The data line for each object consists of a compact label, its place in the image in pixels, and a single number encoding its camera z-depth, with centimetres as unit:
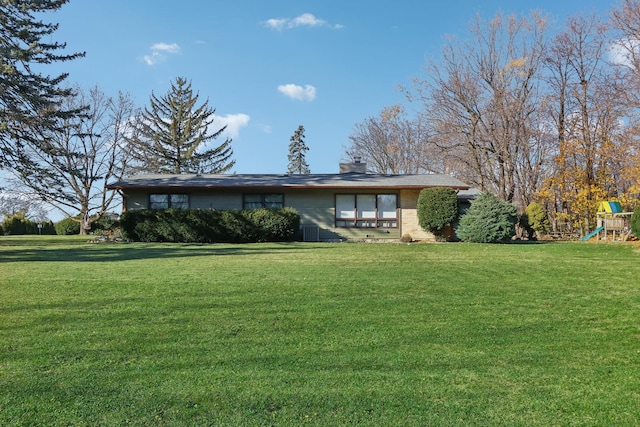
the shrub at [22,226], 3250
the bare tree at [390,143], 3738
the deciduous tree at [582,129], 2202
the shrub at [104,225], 2372
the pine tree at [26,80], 1717
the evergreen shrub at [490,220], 1703
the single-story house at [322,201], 2005
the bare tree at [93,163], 3003
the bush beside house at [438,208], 1859
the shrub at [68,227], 3222
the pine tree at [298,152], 6019
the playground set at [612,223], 1850
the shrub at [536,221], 2294
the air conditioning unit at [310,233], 1992
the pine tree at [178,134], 3966
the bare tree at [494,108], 2438
